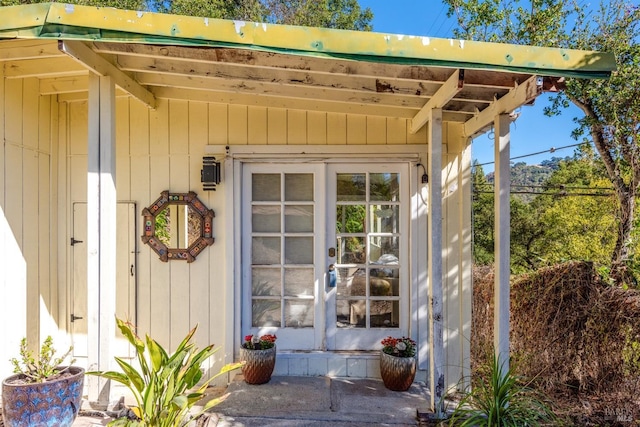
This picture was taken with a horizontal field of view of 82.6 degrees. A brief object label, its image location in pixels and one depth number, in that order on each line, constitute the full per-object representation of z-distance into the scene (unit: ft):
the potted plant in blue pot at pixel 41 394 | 6.94
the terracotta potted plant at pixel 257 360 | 9.65
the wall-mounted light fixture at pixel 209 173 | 10.26
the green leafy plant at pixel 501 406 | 6.94
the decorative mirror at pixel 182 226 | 10.43
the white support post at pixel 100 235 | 7.72
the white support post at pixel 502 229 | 7.96
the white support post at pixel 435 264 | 8.12
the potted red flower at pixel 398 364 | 9.50
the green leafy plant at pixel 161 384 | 6.63
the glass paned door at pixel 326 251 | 10.69
